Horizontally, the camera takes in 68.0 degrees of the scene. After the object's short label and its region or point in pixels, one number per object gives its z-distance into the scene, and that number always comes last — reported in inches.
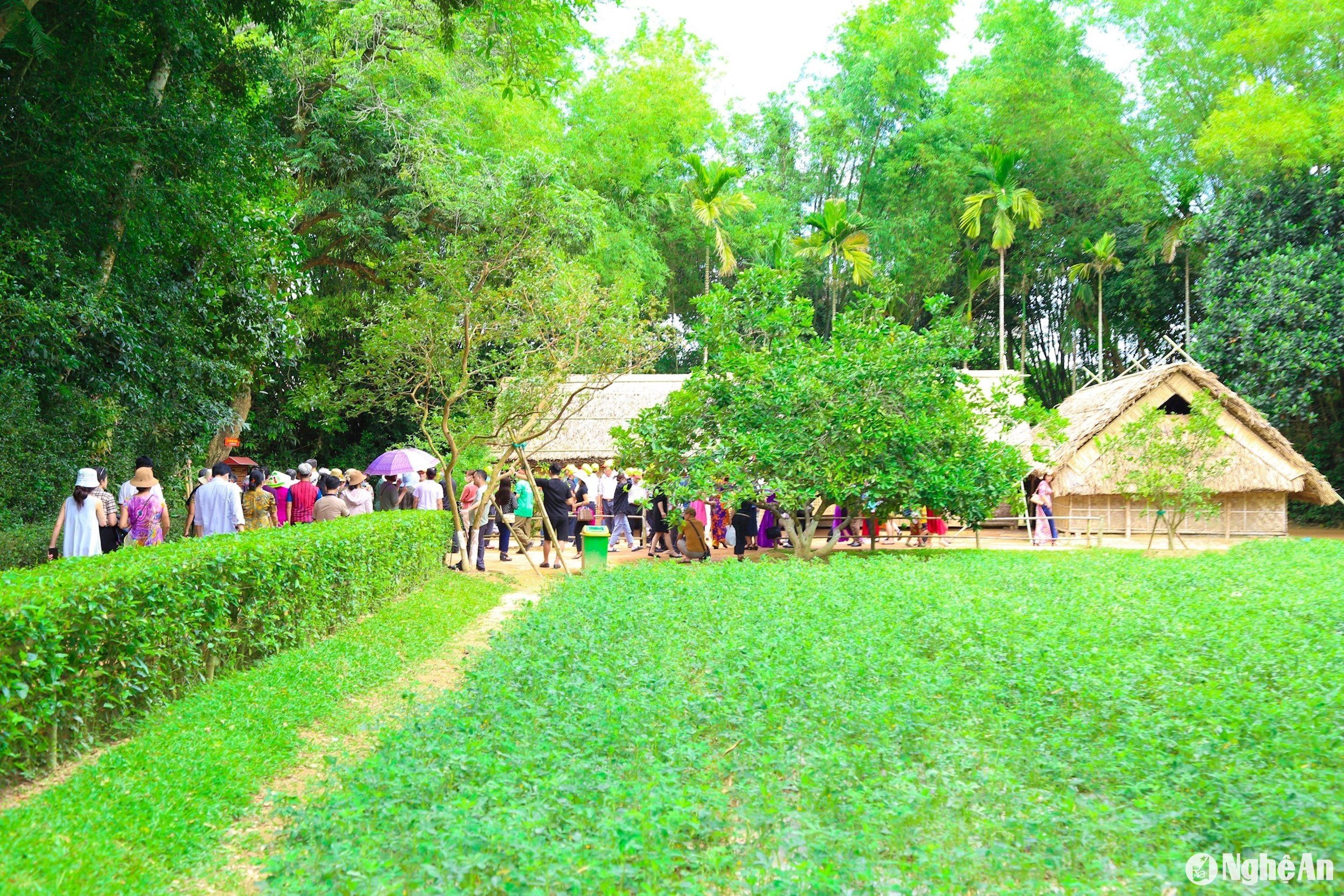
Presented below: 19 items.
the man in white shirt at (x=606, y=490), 809.5
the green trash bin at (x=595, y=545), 578.6
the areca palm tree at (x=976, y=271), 1334.9
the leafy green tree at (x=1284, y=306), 892.6
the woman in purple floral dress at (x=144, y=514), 393.4
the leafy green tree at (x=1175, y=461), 685.9
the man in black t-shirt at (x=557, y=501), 649.0
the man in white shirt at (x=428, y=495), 616.1
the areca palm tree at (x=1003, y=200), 1206.3
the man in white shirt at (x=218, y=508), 406.3
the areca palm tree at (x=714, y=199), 1195.3
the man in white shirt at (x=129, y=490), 409.1
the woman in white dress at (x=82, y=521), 347.9
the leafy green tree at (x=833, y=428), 569.3
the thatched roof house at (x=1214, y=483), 823.7
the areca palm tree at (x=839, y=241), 1277.1
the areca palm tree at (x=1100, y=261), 1218.6
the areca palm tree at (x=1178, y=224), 1160.2
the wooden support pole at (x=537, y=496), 546.9
